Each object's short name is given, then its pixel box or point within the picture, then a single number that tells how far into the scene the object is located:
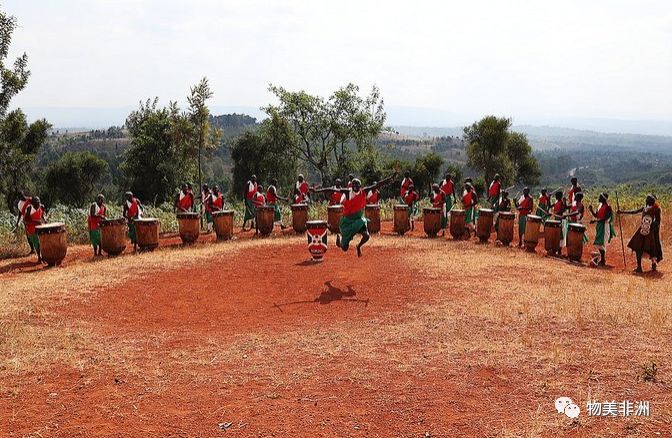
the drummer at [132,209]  15.59
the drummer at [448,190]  18.42
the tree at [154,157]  34.62
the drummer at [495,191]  18.16
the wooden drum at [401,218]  18.05
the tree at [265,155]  36.44
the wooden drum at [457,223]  16.78
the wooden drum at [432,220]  17.19
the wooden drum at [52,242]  12.91
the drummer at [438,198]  17.77
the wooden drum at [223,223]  16.72
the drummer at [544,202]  16.62
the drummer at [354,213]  11.53
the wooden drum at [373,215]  17.84
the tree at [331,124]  35.44
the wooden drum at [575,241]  14.12
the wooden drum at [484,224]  16.27
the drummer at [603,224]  13.76
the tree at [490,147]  40.22
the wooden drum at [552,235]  14.64
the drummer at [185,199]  17.22
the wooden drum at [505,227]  15.71
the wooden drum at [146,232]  14.73
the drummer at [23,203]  13.84
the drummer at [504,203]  16.84
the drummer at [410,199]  18.89
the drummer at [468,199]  17.42
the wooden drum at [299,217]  17.72
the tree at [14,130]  16.84
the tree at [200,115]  20.28
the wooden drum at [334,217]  17.48
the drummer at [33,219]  13.87
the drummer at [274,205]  18.47
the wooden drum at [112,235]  13.97
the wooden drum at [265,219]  17.50
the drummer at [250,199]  18.34
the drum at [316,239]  12.83
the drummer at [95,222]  14.51
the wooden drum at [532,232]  14.80
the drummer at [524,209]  16.22
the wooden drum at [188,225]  15.83
